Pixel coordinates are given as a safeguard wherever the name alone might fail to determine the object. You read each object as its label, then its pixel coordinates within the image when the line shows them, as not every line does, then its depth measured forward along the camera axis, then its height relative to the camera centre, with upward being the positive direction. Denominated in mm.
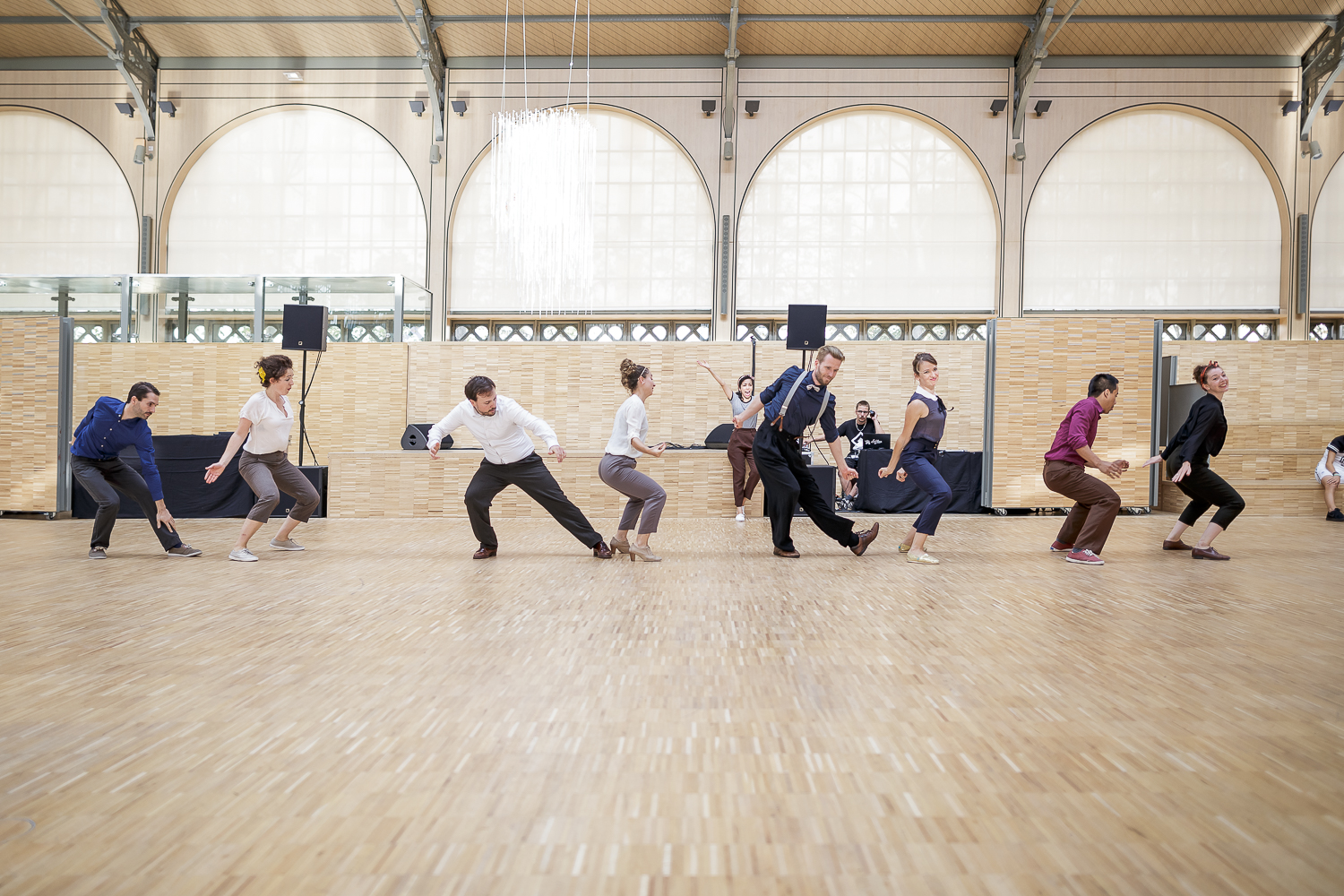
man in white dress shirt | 5109 -185
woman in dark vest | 5266 -9
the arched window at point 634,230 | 14594 +3850
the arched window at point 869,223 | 14523 +4072
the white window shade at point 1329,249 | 14156 +3683
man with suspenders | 5332 -75
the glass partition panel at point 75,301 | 9930 +1588
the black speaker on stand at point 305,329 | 9102 +1175
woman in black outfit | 5473 -48
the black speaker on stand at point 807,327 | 8867 +1303
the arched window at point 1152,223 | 14336 +4140
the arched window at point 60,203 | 14969 +4213
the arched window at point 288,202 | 14883 +4349
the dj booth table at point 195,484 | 8789 -618
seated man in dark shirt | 9648 +182
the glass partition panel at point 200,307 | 10648 +1641
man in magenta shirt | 5328 -155
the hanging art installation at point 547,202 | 11836 +3691
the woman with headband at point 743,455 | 8352 -160
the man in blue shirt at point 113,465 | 5488 -279
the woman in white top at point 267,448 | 5383 -130
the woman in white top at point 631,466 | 5297 -192
